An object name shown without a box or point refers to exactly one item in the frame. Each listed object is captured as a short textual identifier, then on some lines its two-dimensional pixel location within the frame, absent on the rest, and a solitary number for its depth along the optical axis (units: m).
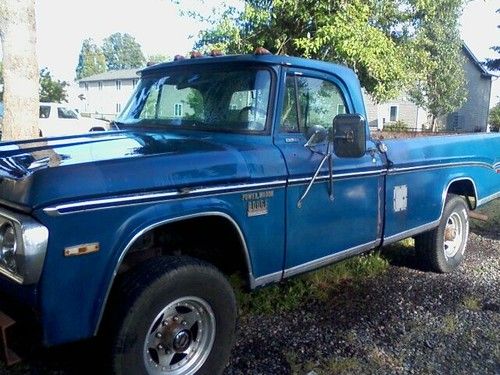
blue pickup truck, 2.29
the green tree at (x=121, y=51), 110.81
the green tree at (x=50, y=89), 37.53
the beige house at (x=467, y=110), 32.72
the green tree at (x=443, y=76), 24.27
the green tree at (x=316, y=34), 9.38
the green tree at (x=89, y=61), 92.69
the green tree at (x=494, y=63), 35.72
